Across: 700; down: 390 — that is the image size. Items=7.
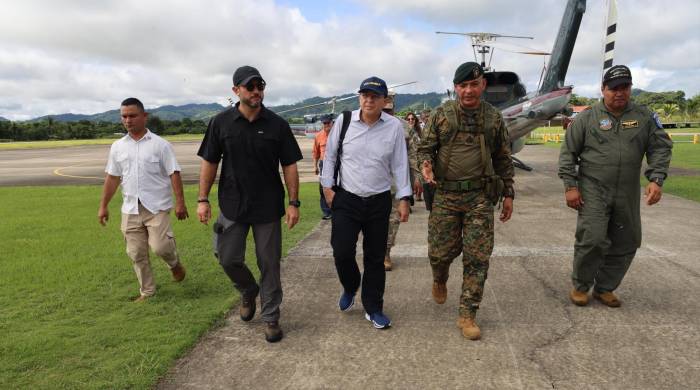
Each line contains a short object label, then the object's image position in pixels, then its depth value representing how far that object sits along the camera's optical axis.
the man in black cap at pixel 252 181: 3.45
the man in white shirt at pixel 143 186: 4.38
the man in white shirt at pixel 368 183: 3.55
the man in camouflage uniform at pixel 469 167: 3.55
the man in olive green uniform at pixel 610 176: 3.83
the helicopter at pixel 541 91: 11.91
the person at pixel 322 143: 8.05
